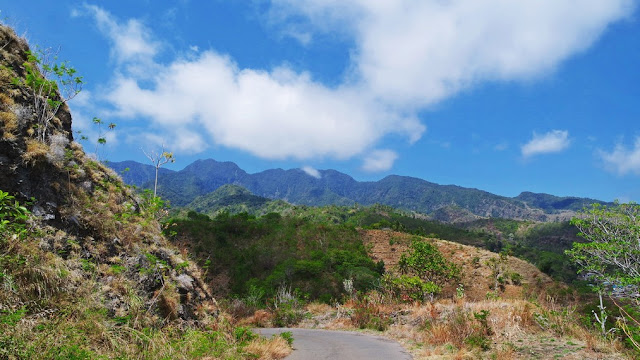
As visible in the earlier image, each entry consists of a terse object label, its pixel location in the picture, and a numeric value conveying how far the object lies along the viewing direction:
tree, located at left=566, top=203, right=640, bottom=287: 13.91
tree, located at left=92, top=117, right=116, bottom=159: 11.62
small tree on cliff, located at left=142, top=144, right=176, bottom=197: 21.92
